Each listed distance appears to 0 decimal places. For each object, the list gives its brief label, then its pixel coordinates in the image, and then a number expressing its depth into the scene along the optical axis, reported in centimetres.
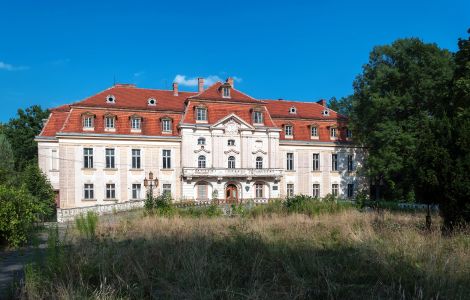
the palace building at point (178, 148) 3487
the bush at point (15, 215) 1094
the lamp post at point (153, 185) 3494
